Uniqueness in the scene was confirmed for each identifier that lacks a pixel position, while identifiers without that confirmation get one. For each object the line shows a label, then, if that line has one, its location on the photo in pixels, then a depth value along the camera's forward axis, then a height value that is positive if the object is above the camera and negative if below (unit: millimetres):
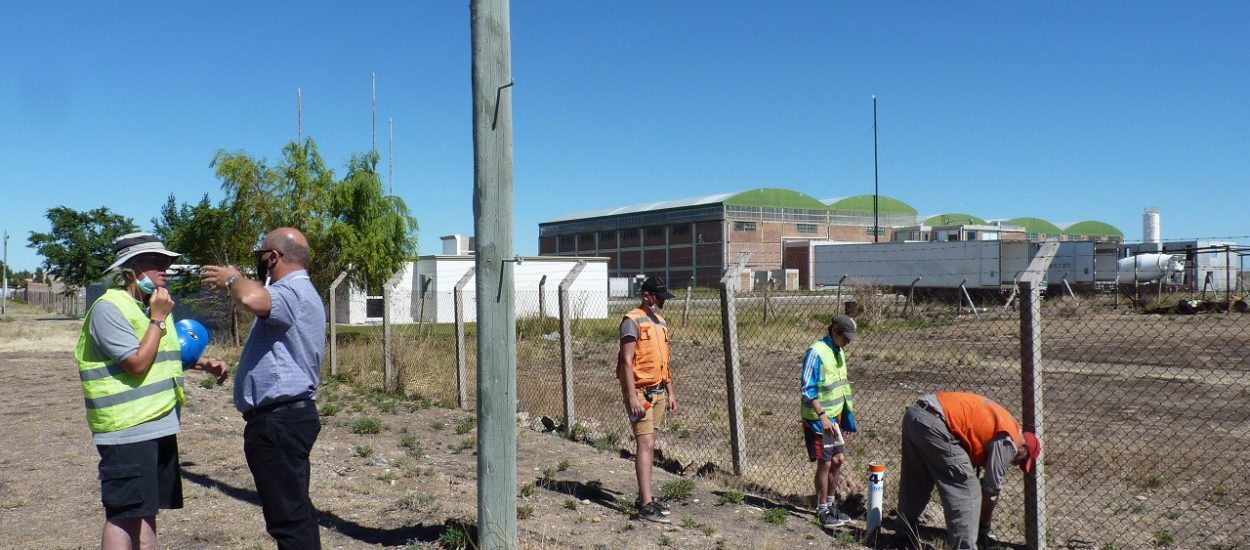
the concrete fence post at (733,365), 6402 -677
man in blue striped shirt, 3689 -468
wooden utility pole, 4418 +27
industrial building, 63406 +3486
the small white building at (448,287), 30250 -380
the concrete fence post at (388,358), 11656 -1073
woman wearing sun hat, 3719 -457
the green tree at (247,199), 19266 +1773
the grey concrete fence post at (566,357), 8662 -807
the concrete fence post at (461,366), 10375 -1041
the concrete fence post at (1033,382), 4863 -610
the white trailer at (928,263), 36062 +486
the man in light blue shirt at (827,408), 5676 -872
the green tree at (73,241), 51844 +2391
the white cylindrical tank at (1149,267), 35812 +224
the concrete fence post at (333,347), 12406 -1022
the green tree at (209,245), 19469 +782
